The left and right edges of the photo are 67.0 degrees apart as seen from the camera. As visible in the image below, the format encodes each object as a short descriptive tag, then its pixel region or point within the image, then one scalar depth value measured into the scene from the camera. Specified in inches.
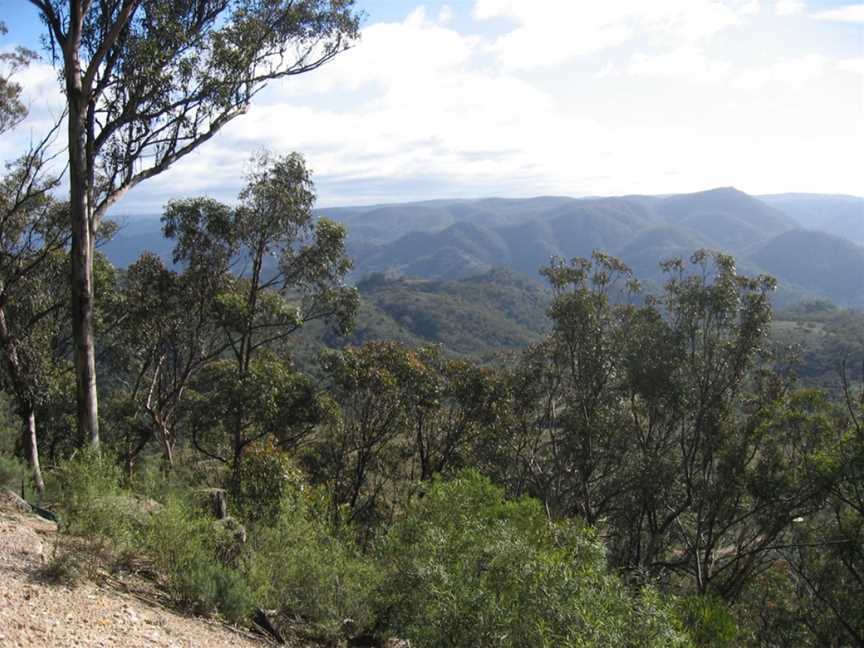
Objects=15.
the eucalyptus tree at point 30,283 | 442.0
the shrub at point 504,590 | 189.0
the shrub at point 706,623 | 312.0
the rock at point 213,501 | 371.2
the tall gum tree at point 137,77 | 352.5
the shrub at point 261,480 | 449.7
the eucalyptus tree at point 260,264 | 537.0
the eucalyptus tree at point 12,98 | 483.5
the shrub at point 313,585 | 289.4
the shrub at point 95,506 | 244.5
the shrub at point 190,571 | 244.5
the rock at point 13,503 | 290.0
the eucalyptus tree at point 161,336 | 560.4
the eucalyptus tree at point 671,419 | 581.3
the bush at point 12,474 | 344.8
